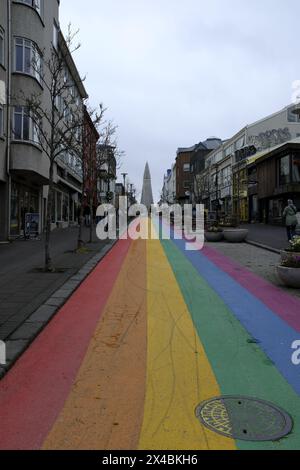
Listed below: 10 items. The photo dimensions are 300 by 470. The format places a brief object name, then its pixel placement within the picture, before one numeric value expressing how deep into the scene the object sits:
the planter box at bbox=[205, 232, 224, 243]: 24.45
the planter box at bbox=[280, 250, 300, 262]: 10.35
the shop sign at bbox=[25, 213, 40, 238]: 23.45
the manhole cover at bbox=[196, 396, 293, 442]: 3.75
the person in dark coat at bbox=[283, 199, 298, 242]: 20.14
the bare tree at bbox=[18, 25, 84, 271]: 12.47
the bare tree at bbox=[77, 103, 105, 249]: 19.90
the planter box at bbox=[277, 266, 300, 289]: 10.22
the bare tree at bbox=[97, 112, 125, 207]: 24.66
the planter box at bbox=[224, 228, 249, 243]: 23.80
